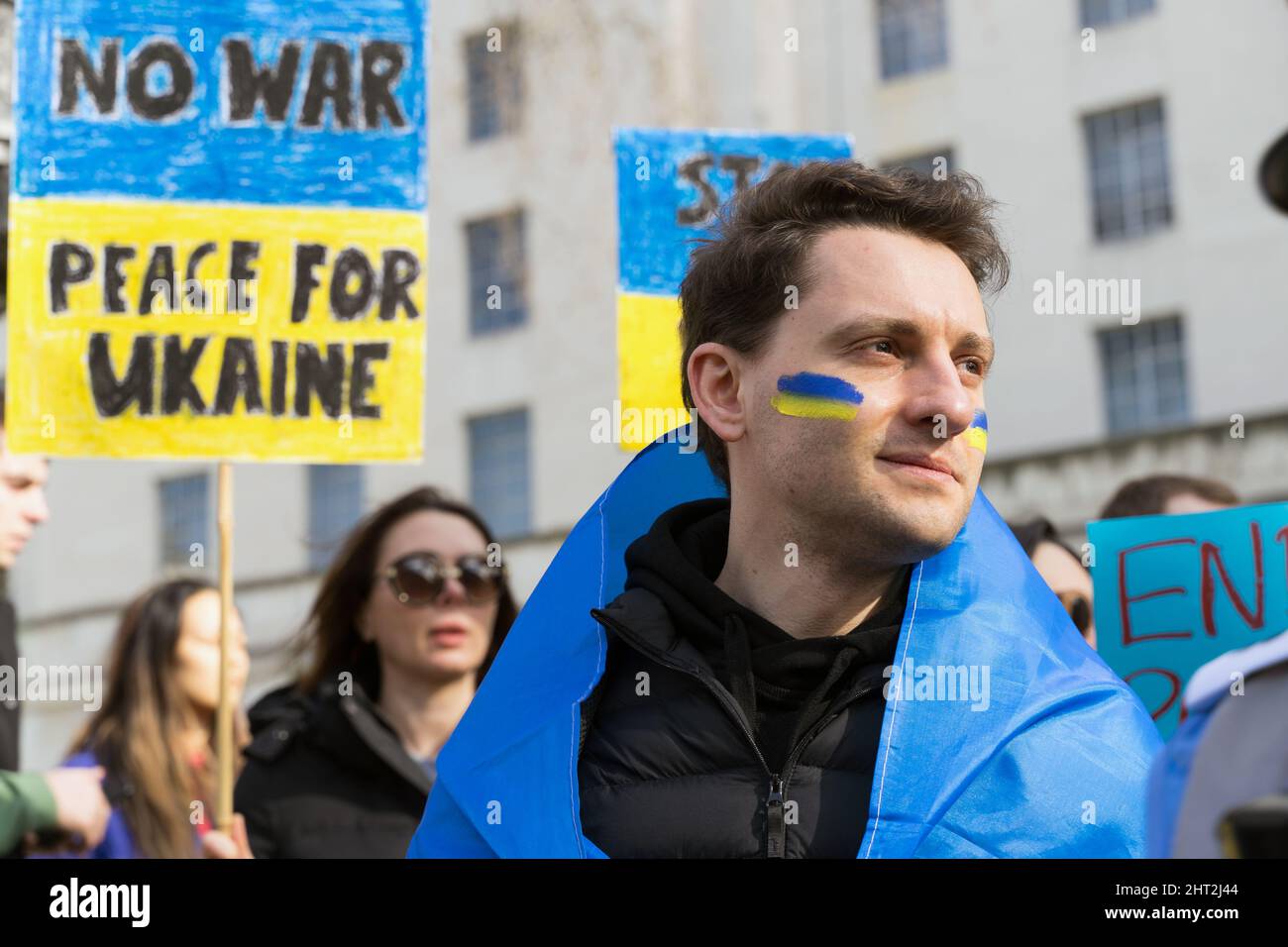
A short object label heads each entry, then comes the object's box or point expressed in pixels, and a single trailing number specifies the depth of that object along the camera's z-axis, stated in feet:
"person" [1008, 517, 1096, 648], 12.76
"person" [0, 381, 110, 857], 11.92
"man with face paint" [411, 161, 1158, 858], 6.81
